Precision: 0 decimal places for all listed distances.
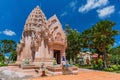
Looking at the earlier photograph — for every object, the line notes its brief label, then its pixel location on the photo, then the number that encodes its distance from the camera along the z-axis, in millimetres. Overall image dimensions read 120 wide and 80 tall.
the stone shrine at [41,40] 10063
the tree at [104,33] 14262
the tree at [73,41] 19518
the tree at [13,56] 24893
